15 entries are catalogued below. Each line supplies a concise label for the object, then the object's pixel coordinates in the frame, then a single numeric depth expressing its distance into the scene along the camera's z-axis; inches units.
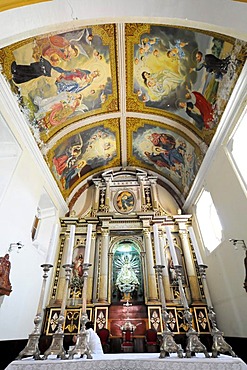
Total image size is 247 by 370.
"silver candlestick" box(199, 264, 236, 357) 103.3
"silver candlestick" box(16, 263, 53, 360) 104.6
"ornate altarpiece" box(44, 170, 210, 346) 287.4
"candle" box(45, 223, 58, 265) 124.6
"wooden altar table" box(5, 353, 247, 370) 91.2
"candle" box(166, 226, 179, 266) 131.3
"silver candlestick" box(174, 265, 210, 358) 104.8
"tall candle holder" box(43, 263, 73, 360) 105.7
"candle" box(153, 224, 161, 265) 136.3
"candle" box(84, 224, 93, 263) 131.3
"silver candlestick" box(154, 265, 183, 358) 105.4
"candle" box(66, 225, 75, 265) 134.4
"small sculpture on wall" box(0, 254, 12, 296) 193.5
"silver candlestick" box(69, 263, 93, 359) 106.0
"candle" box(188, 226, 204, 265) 127.2
